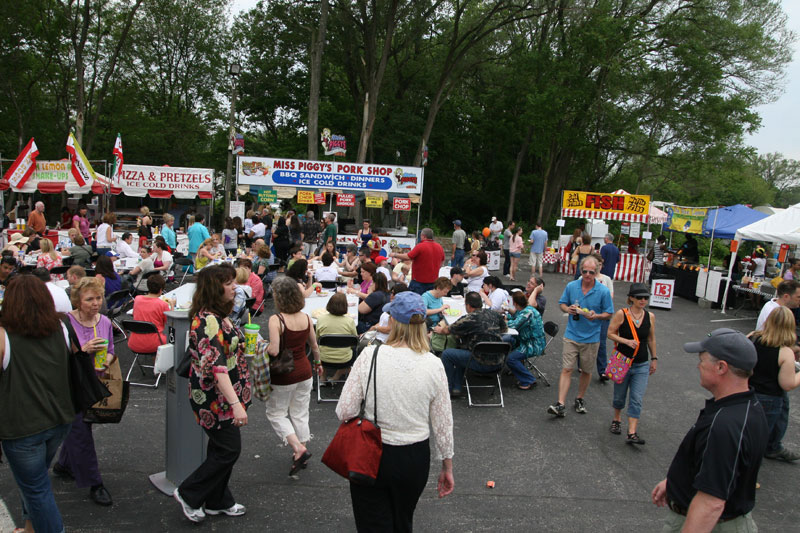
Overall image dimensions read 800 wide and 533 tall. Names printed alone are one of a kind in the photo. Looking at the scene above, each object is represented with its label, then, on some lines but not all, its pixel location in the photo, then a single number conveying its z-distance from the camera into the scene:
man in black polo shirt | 2.13
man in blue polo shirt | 5.68
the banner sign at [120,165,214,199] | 20.72
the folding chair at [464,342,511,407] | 5.97
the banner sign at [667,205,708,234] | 14.43
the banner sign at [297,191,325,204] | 16.83
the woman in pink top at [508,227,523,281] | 15.65
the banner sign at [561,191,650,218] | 17.11
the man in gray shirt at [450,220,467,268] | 15.55
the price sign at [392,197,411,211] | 17.30
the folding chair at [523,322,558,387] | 6.98
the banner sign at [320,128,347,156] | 20.70
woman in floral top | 3.24
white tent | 10.57
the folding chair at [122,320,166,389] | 5.97
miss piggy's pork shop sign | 16.31
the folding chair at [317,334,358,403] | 5.92
